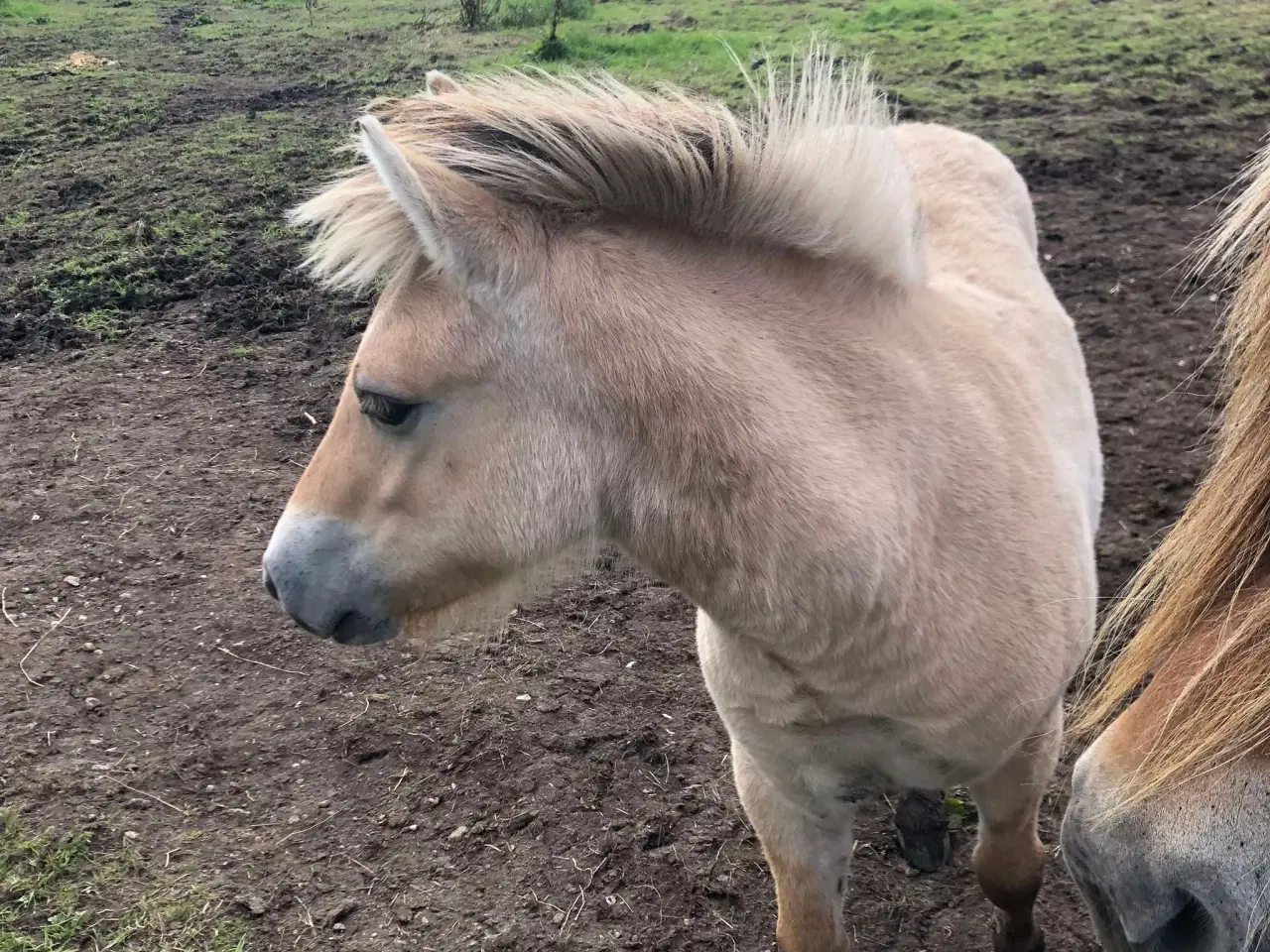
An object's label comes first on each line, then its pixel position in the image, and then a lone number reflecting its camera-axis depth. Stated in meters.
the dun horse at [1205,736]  0.96
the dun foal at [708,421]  1.51
